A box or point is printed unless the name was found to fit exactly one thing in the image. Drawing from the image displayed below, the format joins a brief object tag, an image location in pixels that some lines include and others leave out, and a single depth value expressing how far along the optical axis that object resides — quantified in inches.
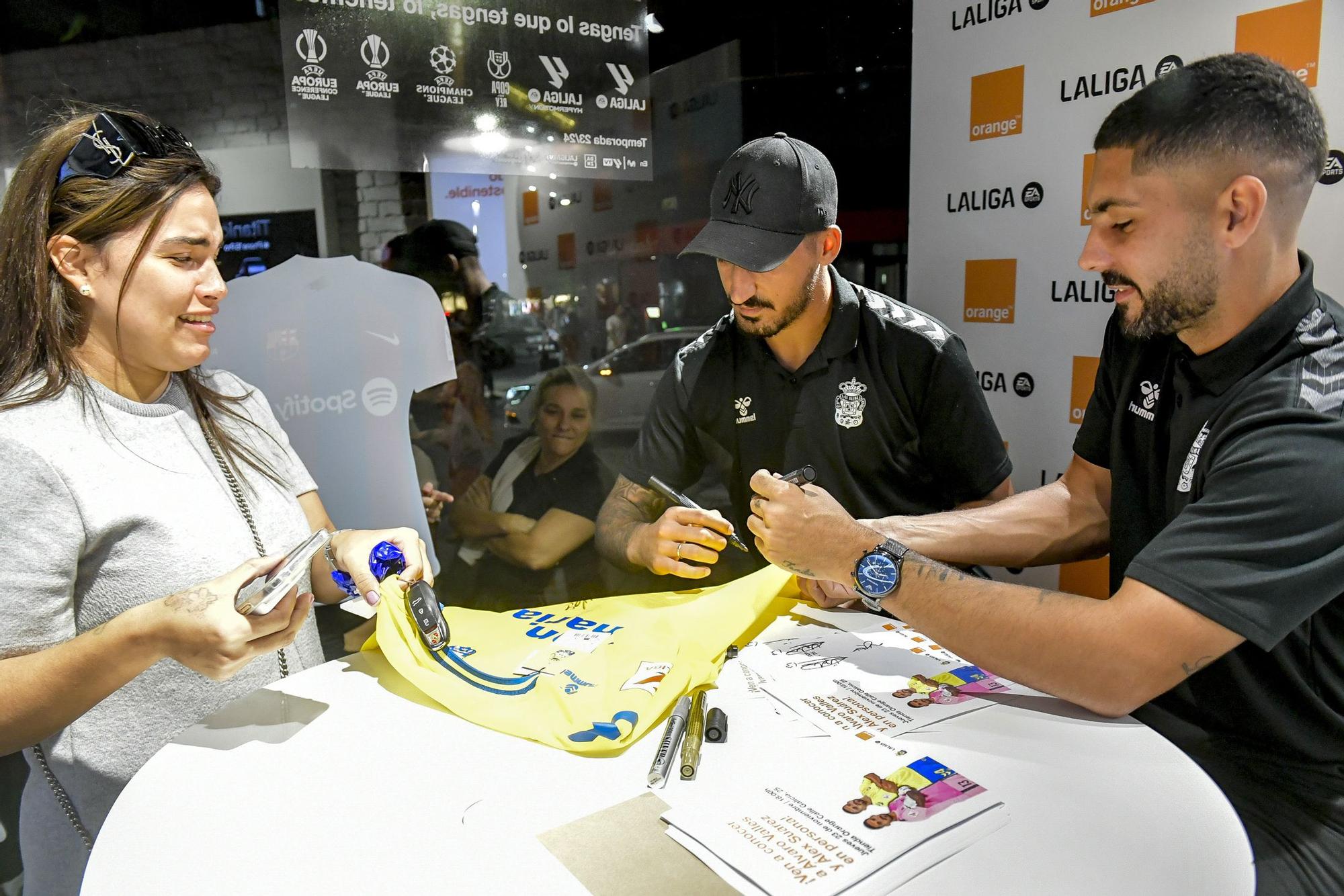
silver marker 46.4
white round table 39.1
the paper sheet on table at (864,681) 53.1
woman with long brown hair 52.1
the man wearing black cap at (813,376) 90.4
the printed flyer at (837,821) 38.5
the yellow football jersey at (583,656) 52.9
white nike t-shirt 96.7
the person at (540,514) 116.3
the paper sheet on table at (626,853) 38.1
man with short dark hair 49.1
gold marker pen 46.7
